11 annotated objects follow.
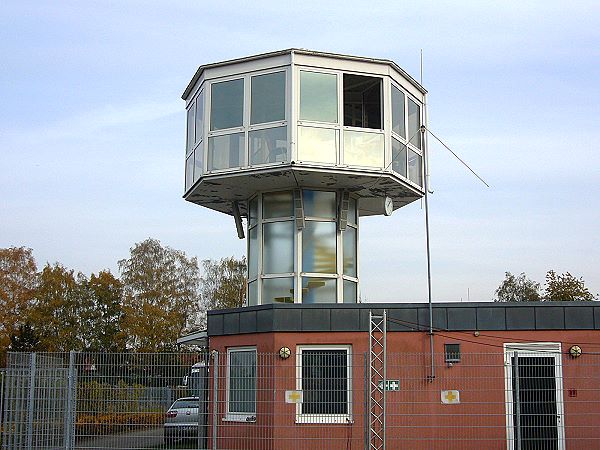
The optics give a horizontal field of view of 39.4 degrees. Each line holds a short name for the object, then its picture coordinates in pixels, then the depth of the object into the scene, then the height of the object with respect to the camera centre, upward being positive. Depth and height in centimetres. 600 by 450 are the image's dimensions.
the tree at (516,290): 5781 +460
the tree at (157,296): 5534 +406
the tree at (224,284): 6119 +519
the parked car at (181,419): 1378 -109
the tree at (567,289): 3953 +311
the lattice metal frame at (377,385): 1520 -54
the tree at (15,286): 5394 +443
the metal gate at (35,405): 1415 -87
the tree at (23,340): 4241 +66
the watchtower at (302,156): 1912 +457
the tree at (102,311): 5856 +299
